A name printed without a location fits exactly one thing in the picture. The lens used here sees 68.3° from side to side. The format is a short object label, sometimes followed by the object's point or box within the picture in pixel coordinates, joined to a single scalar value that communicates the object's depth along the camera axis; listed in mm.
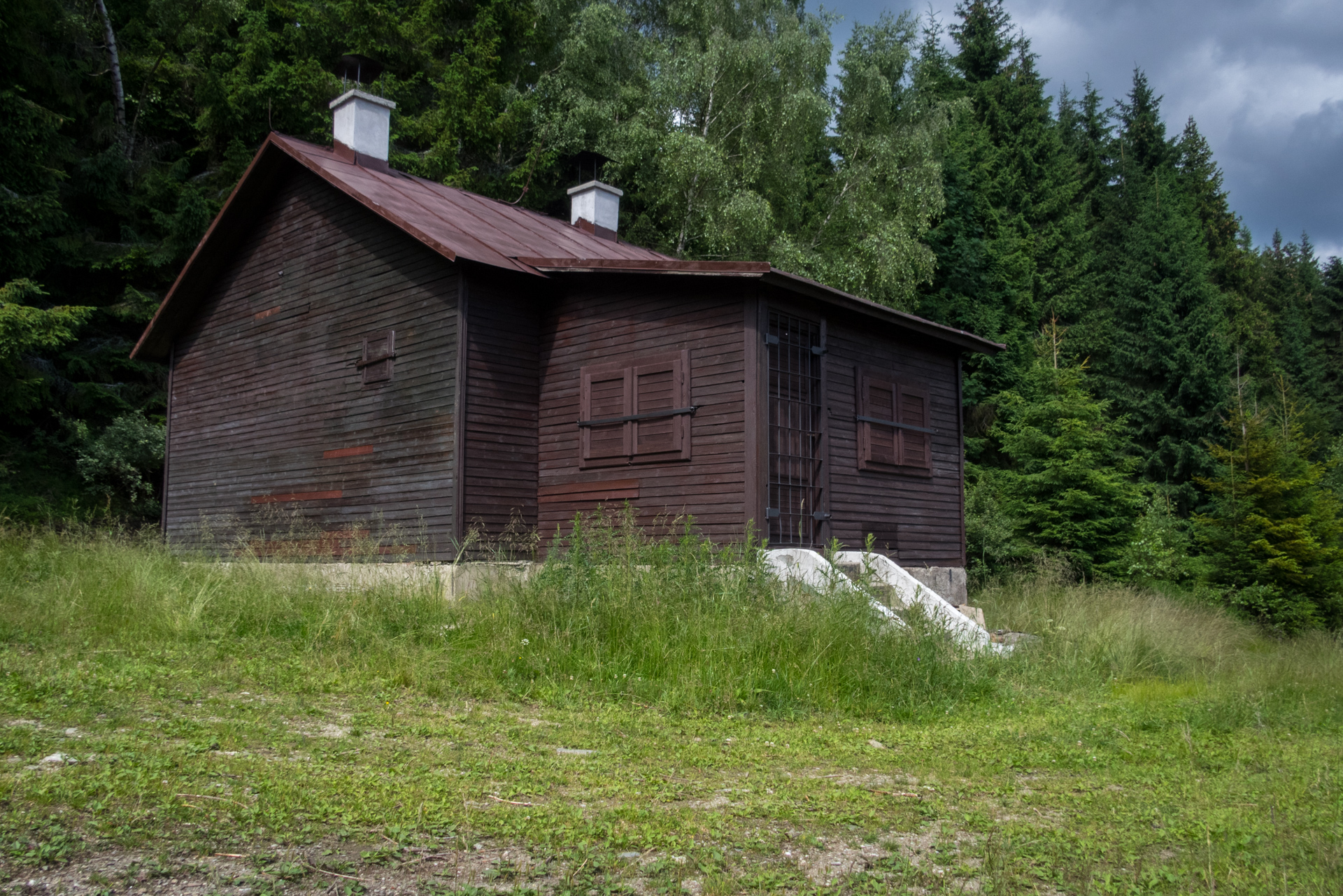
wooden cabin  11422
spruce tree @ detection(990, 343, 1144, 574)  19516
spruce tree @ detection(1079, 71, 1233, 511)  28609
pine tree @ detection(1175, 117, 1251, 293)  37500
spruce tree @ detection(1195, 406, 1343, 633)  17172
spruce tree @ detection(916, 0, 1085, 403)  28266
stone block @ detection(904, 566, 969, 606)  13461
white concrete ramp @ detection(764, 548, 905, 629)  9547
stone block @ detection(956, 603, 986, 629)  11383
